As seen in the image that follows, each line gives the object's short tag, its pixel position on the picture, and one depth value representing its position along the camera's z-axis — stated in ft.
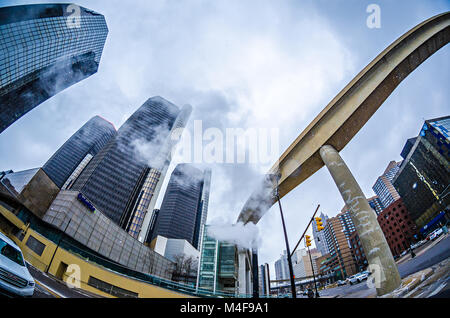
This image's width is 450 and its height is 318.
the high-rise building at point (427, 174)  124.06
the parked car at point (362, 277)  65.10
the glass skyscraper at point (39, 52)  127.24
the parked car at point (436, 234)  92.40
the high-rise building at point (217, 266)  75.87
